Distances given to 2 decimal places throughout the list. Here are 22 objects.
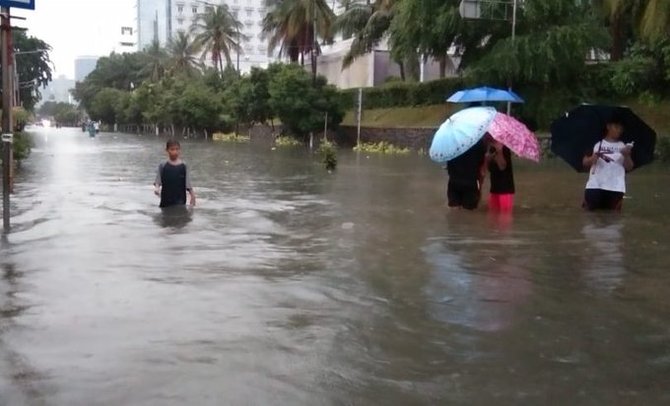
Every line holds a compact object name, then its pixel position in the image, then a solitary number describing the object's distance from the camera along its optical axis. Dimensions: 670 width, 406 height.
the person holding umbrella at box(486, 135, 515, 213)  11.47
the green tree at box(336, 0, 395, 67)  45.84
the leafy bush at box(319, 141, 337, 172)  22.06
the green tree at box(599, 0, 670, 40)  24.97
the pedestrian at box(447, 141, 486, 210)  11.48
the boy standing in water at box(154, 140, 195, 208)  10.80
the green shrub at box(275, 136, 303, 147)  44.83
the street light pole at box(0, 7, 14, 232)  9.51
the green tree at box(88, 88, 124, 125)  107.86
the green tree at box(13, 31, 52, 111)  73.38
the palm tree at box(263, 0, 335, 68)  50.16
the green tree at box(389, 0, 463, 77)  31.64
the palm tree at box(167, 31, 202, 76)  85.81
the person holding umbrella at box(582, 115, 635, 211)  11.29
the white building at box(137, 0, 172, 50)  146.00
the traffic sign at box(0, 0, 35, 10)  9.02
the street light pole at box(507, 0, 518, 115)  29.39
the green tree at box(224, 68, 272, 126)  48.72
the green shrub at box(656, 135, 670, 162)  25.90
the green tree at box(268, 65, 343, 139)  43.56
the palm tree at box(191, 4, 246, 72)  70.69
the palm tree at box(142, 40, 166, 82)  97.62
